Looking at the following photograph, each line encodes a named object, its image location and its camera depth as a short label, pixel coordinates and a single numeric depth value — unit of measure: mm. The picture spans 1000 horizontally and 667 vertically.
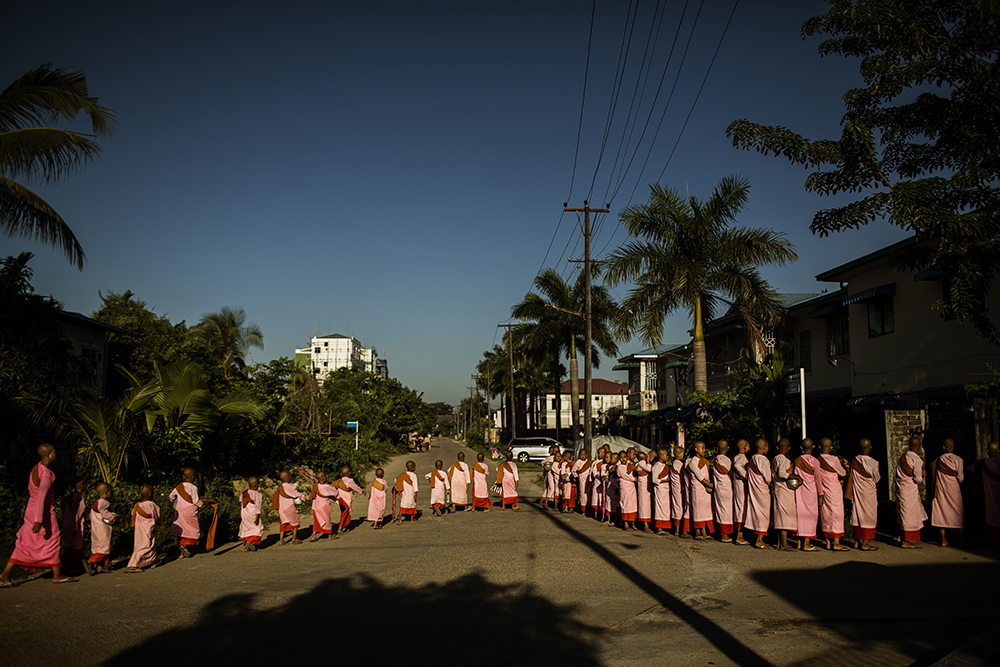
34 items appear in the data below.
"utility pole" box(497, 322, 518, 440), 49969
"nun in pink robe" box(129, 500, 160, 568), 10648
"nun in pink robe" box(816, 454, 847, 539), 11016
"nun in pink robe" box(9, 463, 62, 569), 9344
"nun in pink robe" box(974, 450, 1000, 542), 10445
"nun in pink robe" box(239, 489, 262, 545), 12719
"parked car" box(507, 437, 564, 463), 40000
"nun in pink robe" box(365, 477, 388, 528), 16141
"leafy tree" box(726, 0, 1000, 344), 11305
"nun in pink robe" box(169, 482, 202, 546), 11748
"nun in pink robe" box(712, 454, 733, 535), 12211
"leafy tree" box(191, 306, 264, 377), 43428
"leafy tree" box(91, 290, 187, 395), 25172
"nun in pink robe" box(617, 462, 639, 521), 14453
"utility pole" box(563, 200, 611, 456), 25047
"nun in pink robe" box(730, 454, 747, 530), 12023
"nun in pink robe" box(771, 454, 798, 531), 11156
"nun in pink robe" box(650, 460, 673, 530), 13500
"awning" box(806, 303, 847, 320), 21516
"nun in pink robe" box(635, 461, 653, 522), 14031
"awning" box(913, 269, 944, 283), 15977
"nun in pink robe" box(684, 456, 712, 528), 12664
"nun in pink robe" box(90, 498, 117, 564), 10250
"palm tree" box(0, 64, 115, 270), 11695
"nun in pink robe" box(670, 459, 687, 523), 13266
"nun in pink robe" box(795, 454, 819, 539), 11148
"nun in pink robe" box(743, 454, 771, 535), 11484
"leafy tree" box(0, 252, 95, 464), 13164
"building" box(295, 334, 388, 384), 116000
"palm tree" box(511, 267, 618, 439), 39750
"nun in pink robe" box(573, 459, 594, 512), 17400
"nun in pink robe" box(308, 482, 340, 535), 14203
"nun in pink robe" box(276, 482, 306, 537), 13531
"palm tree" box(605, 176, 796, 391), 22094
